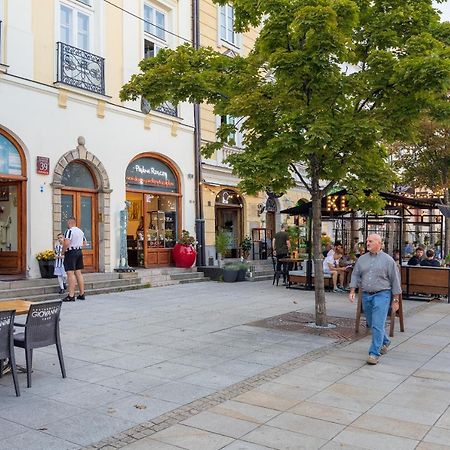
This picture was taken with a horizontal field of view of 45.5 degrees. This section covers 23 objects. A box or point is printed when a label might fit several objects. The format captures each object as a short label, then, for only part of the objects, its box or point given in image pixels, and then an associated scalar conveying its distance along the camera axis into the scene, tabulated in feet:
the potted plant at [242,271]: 53.81
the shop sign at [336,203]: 47.03
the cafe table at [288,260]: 49.24
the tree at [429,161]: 65.87
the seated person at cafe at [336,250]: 45.97
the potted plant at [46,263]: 40.60
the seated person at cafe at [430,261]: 41.98
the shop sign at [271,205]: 73.82
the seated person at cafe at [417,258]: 42.73
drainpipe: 58.49
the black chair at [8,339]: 16.57
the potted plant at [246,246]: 63.93
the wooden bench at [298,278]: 46.68
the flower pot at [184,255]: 54.70
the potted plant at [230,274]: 53.16
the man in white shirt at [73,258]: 37.17
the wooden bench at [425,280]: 39.01
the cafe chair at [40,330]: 17.62
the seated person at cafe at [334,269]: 44.79
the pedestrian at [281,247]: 51.47
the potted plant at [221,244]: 59.47
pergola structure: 45.01
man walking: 21.53
